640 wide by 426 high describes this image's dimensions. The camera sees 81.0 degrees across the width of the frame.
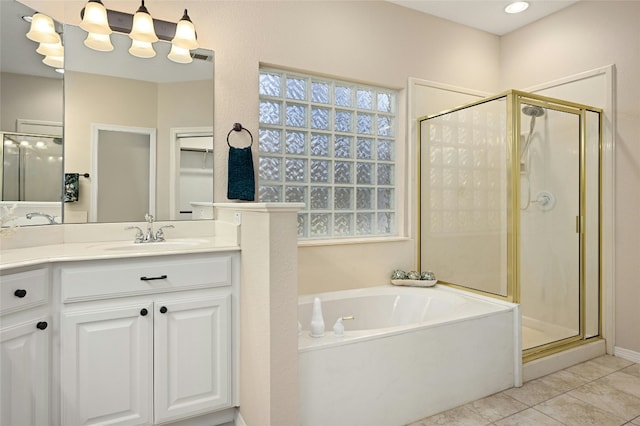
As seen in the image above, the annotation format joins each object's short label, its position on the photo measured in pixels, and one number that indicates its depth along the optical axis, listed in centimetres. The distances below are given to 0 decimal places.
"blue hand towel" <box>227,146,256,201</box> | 225
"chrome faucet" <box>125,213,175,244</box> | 205
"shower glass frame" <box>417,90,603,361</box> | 262
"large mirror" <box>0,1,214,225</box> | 200
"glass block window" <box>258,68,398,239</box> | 258
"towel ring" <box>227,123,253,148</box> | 231
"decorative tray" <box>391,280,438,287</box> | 278
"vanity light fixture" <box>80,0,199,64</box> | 200
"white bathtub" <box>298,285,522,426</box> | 169
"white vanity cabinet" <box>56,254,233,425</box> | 153
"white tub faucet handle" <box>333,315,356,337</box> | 183
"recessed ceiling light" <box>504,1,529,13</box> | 288
